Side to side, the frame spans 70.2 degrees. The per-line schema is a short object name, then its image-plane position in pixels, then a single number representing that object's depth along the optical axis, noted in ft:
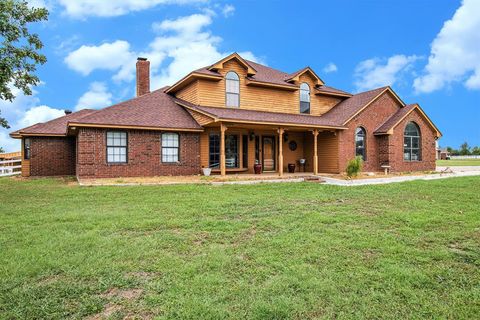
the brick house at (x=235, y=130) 53.62
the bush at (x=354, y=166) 53.16
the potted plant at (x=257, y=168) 60.59
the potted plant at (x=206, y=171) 56.29
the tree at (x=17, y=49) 37.37
